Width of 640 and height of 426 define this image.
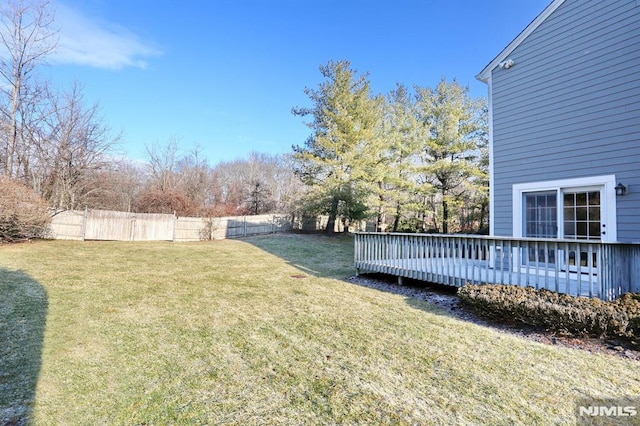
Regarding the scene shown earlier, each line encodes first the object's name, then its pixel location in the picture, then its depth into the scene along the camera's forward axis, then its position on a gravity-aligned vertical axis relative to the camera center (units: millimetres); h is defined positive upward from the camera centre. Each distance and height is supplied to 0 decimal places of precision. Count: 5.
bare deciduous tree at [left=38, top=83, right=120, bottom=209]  15281 +3692
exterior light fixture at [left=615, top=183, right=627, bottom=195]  5113 +719
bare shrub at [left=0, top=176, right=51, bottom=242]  9797 +182
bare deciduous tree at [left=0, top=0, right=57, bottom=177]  13805 +7281
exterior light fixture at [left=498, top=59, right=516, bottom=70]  6887 +3747
